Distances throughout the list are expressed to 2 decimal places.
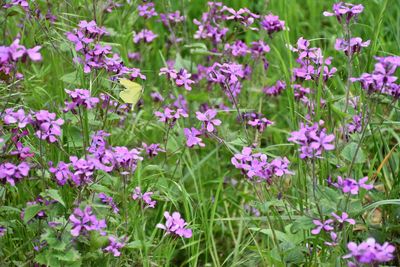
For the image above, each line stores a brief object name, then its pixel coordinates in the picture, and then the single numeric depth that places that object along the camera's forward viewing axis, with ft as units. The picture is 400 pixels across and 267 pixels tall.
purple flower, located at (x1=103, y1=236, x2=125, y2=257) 12.30
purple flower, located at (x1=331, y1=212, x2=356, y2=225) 11.99
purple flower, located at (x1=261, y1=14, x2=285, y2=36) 17.35
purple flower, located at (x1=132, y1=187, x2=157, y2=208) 13.39
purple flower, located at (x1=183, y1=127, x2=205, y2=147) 14.40
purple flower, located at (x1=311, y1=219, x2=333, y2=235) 11.94
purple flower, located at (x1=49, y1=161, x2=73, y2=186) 12.68
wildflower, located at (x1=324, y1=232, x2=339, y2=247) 11.84
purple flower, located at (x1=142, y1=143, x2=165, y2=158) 15.38
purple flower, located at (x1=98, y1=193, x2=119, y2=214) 13.56
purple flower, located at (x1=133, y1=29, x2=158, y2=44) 20.61
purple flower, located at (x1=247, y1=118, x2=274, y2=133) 15.02
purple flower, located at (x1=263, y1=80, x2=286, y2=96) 19.04
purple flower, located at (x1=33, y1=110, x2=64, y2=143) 12.13
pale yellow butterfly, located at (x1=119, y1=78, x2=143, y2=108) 14.28
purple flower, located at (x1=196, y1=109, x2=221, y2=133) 14.03
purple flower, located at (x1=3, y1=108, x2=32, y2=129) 12.11
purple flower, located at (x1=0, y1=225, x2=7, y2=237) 13.03
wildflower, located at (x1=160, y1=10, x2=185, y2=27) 20.45
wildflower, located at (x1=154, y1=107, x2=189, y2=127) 15.16
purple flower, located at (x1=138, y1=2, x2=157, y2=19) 20.32
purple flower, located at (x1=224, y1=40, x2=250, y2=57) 18.43
